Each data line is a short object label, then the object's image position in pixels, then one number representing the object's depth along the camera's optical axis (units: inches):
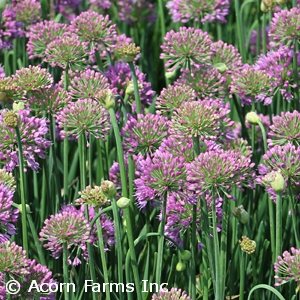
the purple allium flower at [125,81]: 225.8
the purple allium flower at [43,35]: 233.1
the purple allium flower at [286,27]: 223.6
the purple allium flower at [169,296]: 163.3
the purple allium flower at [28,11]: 273.3
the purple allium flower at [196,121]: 178.1
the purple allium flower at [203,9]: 260.2
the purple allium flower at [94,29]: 230.5
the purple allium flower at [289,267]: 165.0
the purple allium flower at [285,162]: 182.4
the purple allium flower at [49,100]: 201.6
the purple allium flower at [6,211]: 169.9
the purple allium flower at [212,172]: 166.9
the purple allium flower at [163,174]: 169.5
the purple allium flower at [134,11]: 333.4
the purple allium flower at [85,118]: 188.2
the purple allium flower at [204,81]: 219.9
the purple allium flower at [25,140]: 188.1
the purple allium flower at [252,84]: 219.3
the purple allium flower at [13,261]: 160.9
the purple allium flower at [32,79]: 201.9
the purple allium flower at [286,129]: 195.6
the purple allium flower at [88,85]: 202.8
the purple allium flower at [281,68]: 225.1
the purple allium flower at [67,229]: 166.6
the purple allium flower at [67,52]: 214.5
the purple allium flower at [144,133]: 189.0
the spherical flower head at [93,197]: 172.6
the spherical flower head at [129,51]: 199.2
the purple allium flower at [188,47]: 219.9
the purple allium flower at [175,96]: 203.0
